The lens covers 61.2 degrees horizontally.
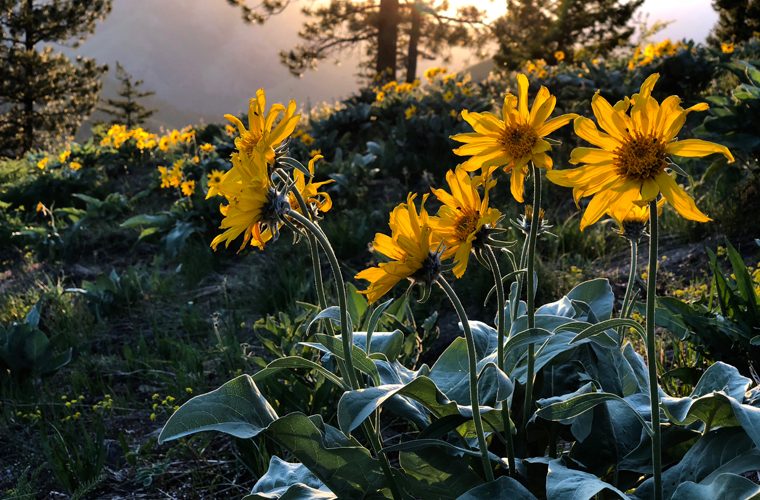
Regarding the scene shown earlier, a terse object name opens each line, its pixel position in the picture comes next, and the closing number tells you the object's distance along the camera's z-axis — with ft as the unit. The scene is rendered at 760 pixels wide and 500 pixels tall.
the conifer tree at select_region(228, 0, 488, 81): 39.28
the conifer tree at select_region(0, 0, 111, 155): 65.45
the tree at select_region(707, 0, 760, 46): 57.97
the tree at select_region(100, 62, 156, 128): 97.68
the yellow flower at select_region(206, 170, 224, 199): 11.91
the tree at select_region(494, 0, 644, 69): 58.29
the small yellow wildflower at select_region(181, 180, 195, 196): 14.17
